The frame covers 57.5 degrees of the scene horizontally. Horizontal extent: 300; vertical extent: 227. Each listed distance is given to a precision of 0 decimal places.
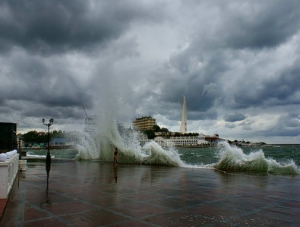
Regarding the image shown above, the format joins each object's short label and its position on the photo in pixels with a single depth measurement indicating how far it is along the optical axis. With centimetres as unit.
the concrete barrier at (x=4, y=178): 702
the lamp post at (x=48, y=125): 1202
